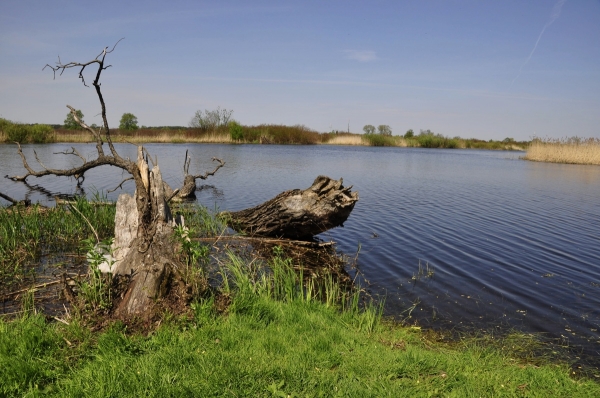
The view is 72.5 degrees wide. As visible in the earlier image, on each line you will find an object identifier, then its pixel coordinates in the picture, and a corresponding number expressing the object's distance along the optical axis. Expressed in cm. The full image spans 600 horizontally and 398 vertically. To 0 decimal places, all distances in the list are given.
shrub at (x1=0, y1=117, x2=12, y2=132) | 3503
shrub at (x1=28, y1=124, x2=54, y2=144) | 3772
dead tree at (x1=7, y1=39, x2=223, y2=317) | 457
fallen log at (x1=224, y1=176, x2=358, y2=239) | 845
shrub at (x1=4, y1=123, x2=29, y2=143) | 3524
